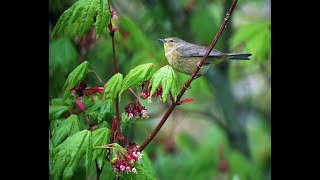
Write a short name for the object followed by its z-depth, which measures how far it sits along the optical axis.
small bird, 5.38
